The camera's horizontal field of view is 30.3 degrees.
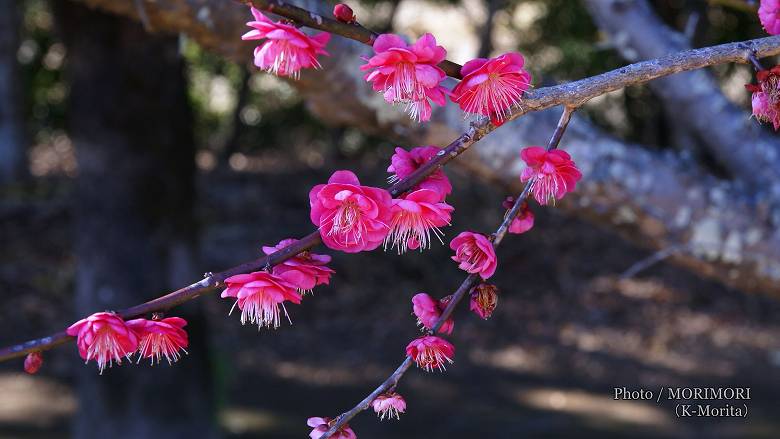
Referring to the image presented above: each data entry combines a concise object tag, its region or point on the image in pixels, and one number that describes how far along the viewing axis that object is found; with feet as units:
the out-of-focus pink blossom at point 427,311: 1.84
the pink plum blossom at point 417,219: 1.64
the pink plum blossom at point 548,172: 1.76
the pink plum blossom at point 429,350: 1.77
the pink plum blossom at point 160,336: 1.67
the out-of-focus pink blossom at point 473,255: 1.75
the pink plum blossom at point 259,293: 1.62
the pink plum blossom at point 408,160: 1.80
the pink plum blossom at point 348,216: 1.63
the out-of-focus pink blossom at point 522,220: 1.90
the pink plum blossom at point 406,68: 1.64
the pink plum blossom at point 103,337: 1.62
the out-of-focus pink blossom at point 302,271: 1.67
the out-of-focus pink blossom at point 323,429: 1.75
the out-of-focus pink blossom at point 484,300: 1.80
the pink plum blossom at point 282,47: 1.68
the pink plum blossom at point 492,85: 1.68
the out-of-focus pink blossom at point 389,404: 1.76
